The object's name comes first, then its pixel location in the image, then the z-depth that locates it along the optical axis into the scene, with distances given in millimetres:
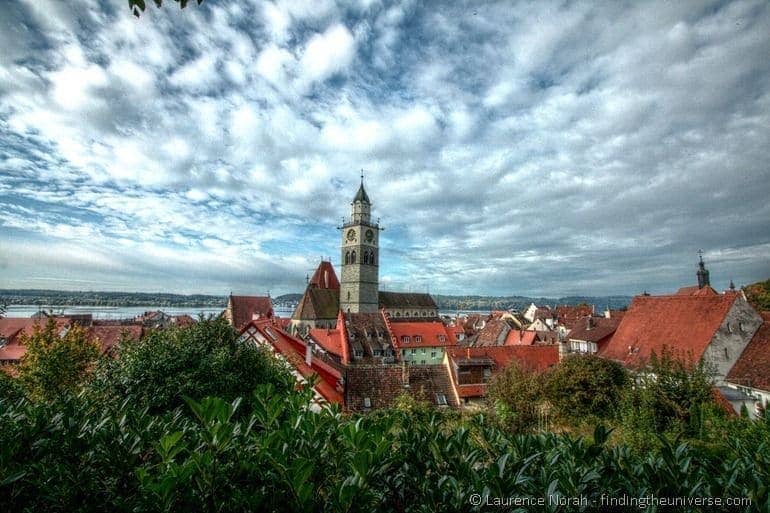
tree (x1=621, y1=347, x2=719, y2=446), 12102
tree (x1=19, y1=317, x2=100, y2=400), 19786
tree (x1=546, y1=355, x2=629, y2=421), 16047
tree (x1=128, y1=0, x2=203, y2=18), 2676
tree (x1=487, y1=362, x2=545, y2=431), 14875
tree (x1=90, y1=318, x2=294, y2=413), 8742
